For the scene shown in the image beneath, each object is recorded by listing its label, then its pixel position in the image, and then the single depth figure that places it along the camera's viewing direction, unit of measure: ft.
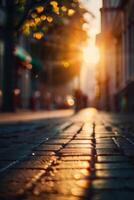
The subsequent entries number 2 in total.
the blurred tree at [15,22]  26.83
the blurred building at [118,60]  64.81
